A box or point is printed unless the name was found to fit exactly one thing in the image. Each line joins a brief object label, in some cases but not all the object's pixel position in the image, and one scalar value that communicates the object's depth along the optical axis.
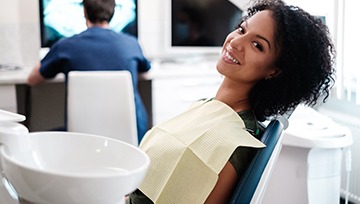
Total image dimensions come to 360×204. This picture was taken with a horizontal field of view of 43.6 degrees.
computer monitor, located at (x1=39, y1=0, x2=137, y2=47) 2.80
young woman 1.07
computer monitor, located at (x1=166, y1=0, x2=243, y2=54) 3.12
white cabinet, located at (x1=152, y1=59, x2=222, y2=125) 2.73
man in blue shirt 2.27
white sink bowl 0.54
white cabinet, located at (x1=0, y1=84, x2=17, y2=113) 2.40
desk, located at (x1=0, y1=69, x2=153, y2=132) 2.91
